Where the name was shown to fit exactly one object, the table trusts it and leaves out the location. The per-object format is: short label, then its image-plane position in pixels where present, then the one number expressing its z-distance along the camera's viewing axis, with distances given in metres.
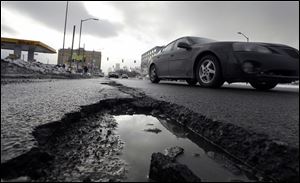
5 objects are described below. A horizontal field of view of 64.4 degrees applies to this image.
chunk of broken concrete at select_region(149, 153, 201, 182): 1.07
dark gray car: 2.96
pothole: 1.11
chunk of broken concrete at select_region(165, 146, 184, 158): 1.42
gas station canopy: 34.91
